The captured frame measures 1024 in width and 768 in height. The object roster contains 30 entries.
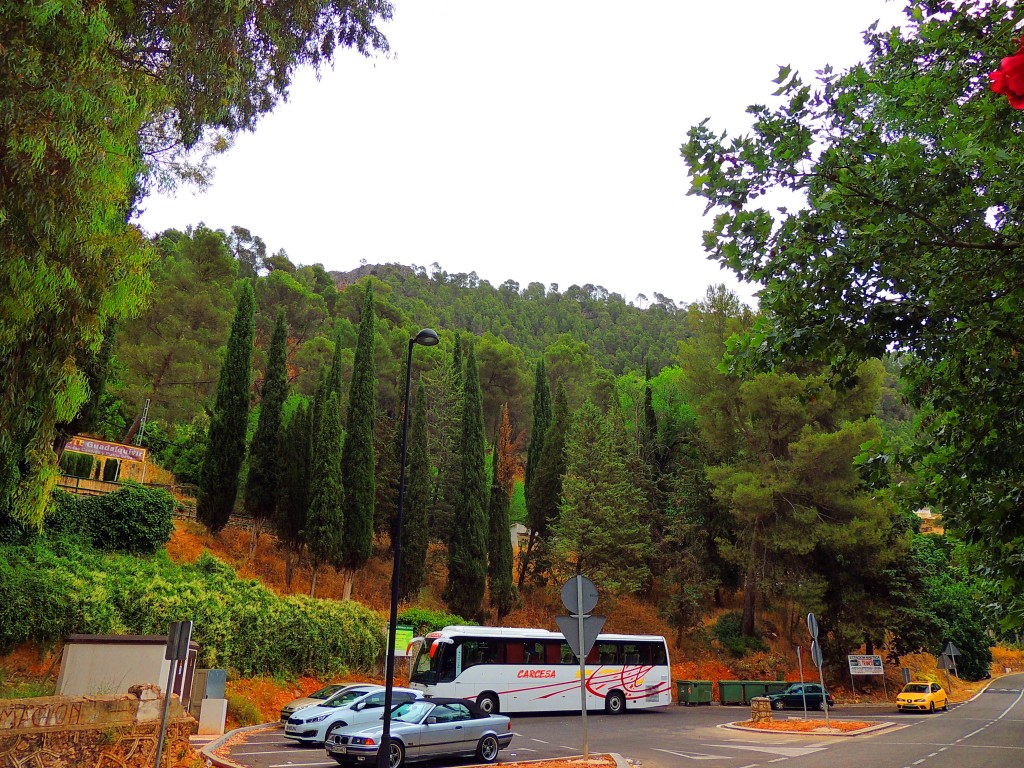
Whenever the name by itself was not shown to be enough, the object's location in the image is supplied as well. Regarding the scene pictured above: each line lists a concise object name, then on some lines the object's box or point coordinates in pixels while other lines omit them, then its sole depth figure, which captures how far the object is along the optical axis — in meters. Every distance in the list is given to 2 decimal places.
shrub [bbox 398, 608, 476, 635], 30.53
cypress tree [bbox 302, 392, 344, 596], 32.09
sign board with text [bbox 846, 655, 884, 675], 28.05
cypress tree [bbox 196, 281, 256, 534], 31.92
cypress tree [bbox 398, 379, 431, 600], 35.94
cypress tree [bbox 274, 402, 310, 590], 34.62
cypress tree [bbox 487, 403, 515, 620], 39.56
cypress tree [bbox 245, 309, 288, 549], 34.47
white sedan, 14.98
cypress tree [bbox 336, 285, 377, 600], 33.62
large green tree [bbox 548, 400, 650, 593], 36.59
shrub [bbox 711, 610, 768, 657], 35.78
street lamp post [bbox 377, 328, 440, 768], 11.55
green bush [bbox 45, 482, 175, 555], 22.78
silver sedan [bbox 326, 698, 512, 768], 12.25
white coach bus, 22.40
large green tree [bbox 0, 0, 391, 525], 7.03
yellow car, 28.17
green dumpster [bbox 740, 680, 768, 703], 31.45
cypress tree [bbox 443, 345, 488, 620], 37.19
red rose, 2.68
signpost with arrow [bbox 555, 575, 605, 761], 10.52
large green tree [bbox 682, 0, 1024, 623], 6.43
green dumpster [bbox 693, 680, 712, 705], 30.59
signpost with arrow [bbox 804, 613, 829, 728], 17.84
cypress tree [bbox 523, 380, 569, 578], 44.41
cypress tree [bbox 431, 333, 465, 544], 42.66
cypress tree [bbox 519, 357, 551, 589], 44.75
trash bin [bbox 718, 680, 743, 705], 31.11
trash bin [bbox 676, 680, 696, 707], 30.66
